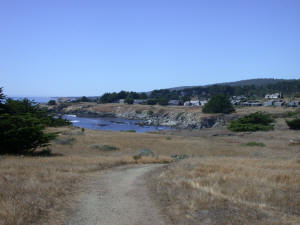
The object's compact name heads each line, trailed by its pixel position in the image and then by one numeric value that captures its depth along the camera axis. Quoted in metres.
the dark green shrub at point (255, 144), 34.62
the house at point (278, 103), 134.50
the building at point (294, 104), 128.93
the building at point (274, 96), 171.31
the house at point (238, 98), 179.98
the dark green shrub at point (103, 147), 27.07
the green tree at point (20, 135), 20.77
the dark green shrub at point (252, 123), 63.12
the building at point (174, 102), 171.73
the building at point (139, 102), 174.91
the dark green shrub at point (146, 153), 22.35
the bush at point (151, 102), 164.88
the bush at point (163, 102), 164.25
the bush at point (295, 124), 58.59
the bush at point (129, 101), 166.32
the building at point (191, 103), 165.50
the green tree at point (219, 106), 113.25
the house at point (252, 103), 143.75
